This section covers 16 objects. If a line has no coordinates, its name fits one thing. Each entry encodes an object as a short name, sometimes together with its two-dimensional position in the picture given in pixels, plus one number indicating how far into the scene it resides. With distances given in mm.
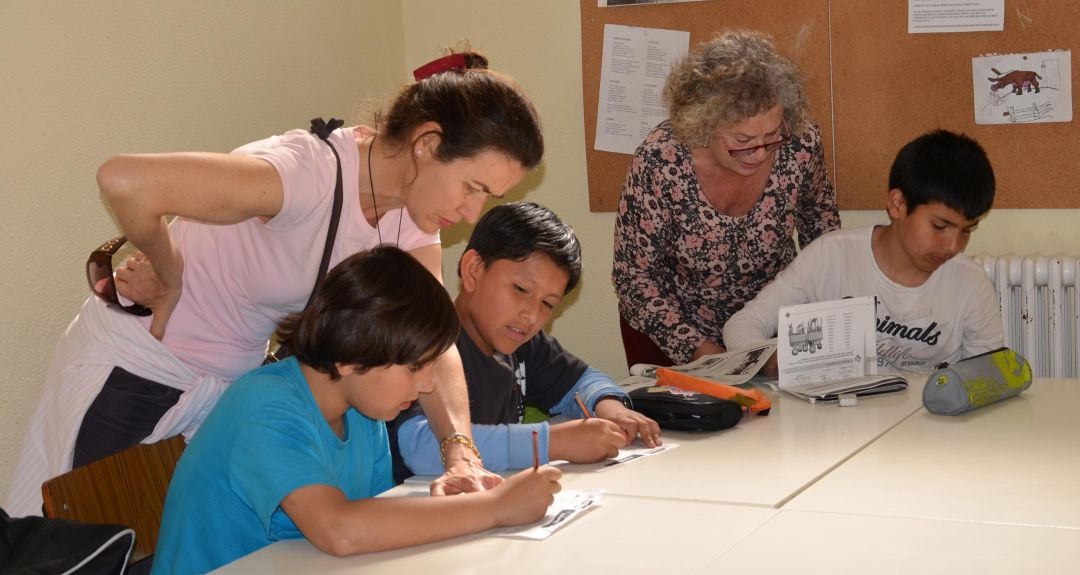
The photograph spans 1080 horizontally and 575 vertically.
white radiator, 3098
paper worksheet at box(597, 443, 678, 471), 1867
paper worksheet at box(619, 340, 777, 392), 2398
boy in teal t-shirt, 1466
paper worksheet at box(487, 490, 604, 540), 1480
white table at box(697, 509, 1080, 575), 1297
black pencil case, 2047
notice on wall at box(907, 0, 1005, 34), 3145
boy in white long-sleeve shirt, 2551
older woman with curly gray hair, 2625
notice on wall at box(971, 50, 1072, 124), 3088
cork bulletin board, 3121
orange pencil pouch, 2146
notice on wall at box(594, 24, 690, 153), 3562
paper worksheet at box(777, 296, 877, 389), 2320
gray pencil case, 2088
